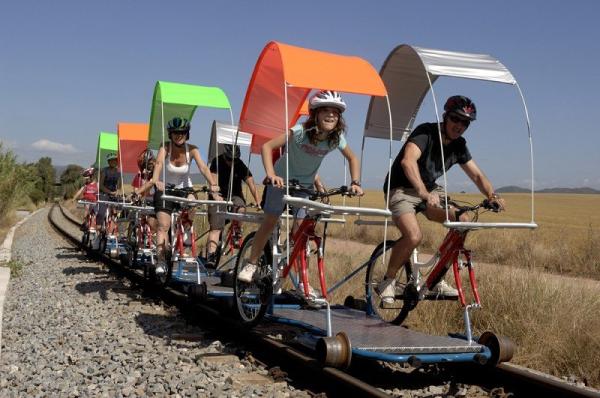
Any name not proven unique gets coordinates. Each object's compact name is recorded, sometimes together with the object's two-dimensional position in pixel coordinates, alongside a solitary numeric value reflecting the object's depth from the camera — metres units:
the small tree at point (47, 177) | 85.34
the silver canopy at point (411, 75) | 6.11
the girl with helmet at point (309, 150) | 6.24
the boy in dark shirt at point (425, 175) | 6.11
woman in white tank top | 9.73
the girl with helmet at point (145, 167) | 12.09
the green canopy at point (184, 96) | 10.20
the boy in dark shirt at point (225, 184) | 10.66
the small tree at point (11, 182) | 28.61
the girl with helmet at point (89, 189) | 18.55
